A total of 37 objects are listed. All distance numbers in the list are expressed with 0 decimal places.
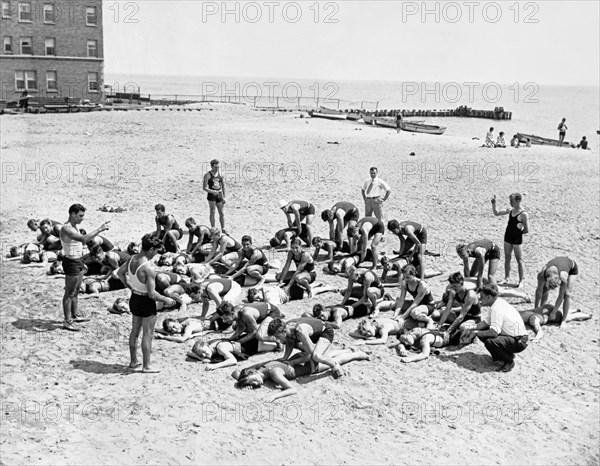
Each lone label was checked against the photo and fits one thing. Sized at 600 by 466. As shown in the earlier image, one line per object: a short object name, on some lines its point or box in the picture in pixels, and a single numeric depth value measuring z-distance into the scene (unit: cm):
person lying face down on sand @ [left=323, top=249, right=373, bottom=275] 1478
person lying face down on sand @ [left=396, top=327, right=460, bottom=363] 1127
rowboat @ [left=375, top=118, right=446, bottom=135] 4528
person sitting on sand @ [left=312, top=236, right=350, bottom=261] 1588
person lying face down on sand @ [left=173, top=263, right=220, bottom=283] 1364
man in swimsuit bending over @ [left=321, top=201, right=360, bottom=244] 1634
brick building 5303
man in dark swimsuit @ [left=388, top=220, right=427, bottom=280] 1441
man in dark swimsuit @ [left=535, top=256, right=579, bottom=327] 1220
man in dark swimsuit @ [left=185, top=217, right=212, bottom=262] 1545
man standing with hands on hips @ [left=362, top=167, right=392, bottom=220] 1734
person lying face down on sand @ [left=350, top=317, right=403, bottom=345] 1177
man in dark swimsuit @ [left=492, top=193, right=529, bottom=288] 1418
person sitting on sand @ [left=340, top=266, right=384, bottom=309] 1271
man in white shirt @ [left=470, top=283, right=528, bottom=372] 1092
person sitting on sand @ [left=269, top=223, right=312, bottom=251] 1677
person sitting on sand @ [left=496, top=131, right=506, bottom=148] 3200
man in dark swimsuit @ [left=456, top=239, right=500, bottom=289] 1377
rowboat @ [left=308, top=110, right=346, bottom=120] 5023
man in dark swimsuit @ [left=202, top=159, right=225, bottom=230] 1716
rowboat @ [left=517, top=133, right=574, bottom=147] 4000
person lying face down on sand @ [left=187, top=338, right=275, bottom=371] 1067
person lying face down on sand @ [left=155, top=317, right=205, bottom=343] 1162
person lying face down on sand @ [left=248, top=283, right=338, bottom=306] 1263
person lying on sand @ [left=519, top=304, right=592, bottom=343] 1205
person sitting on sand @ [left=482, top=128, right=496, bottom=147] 3206
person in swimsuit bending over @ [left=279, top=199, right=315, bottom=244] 1634
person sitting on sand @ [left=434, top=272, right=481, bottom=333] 1166
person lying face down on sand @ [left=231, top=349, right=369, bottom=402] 991
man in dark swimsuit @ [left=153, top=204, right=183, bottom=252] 1566
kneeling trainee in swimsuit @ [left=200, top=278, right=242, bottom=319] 1220
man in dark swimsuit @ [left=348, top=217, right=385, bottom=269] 1506
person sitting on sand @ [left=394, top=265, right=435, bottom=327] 1216
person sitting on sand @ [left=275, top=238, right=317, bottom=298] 1359
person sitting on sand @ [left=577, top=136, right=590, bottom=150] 3967
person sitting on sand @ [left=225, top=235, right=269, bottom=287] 1411
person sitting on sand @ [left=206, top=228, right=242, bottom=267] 1478
